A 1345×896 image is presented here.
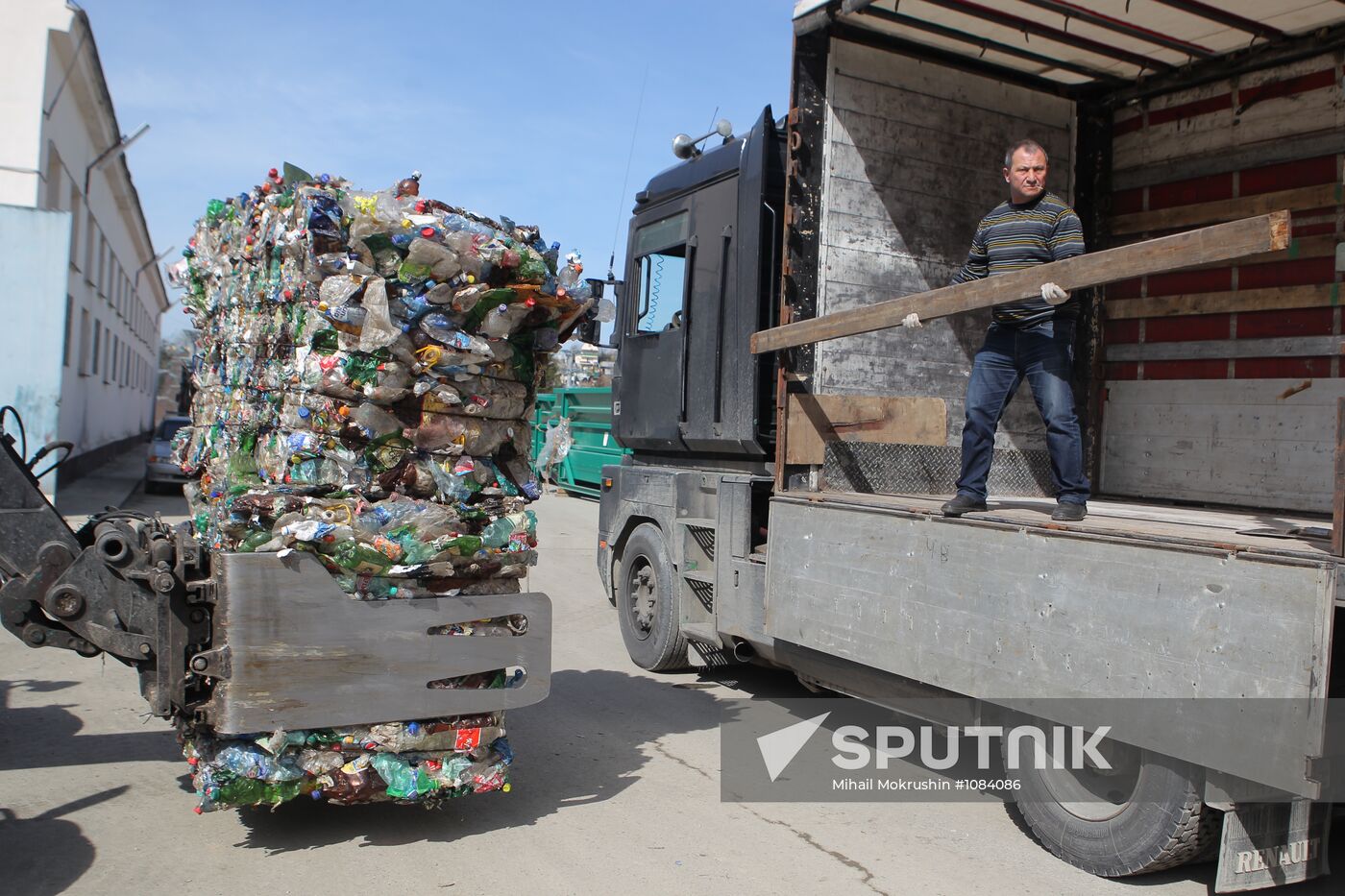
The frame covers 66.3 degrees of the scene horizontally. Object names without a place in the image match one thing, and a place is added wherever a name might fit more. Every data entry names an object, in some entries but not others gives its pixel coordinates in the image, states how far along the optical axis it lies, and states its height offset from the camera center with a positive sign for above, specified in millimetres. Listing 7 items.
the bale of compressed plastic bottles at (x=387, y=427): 3881 +44
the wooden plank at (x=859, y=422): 5516 +222
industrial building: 14680 +3413
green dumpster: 19109 +308
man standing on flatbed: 4473 +598
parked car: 18516 -771
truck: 3717 +447
